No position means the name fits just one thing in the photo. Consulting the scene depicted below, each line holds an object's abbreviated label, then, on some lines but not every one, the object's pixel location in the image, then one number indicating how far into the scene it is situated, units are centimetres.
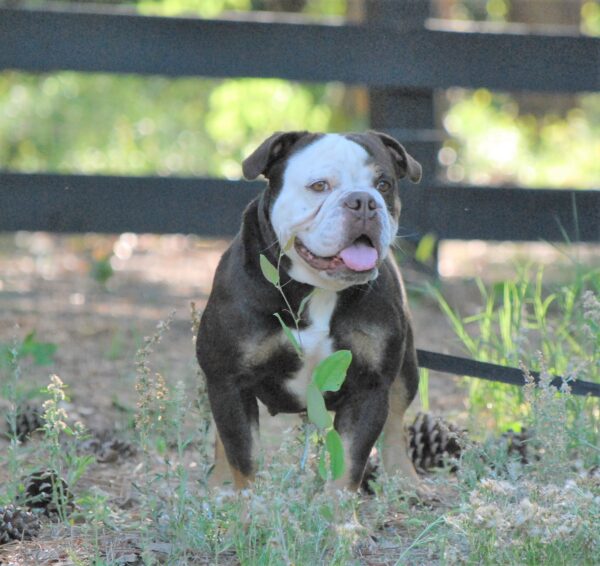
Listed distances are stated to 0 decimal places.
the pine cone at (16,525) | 571
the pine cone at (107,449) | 761
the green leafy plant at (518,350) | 754
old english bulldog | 598
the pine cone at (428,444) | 761
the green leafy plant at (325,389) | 496
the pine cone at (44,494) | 617
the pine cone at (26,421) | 802
